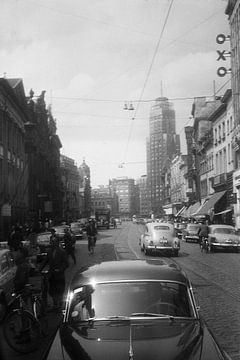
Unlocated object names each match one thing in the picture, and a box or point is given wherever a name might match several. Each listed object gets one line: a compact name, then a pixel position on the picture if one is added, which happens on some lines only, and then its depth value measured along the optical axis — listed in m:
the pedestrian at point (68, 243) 20.84
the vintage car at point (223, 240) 29.17
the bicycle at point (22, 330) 7.71
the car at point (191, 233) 41.46
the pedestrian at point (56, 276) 10.65
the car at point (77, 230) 47.38
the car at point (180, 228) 48.99
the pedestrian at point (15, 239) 24.25
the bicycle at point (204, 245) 29.06
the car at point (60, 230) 33.66
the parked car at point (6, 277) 10.28
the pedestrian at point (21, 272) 9.61
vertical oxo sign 32.69
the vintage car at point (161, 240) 26.48
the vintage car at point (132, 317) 4.29
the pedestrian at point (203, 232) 29.95
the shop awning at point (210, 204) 53.94
